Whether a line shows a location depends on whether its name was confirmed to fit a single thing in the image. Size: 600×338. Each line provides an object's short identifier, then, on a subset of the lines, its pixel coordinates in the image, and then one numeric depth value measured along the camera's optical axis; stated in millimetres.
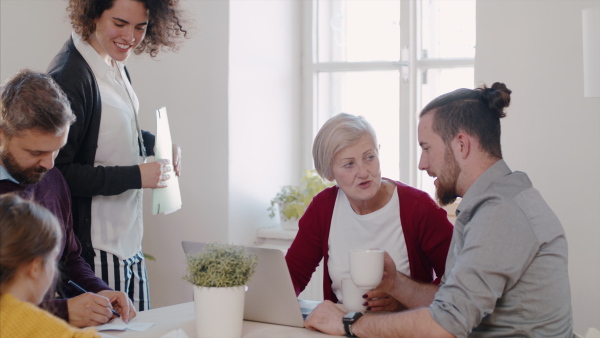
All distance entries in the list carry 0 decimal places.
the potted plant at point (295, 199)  3479
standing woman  2189
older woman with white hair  2184
